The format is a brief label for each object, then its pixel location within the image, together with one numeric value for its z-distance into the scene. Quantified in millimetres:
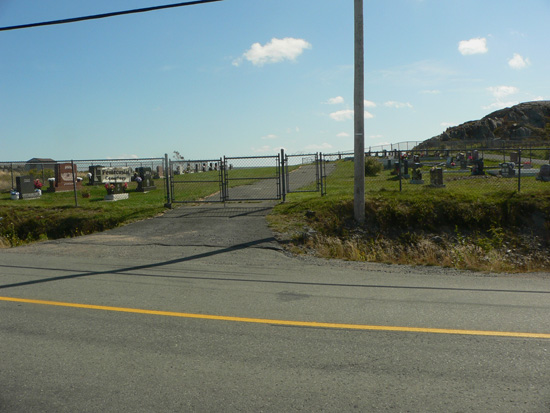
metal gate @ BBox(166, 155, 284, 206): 18156
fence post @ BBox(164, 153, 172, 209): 17531
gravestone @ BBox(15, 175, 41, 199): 23641
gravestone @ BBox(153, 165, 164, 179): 35938
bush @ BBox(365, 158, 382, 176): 30762
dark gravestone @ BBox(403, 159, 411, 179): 26628
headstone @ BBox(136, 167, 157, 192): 25750
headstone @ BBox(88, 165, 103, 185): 29000
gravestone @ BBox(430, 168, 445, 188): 19406
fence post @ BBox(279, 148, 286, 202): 17208
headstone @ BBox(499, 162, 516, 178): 22484
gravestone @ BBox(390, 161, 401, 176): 27788
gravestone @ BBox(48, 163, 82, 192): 26734
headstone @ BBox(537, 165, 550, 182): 19344
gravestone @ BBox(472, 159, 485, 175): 24609
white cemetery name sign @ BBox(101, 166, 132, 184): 24250
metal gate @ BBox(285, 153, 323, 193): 19250
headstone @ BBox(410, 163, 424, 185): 22175
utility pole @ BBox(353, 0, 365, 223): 12664
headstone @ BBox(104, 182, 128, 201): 21453
